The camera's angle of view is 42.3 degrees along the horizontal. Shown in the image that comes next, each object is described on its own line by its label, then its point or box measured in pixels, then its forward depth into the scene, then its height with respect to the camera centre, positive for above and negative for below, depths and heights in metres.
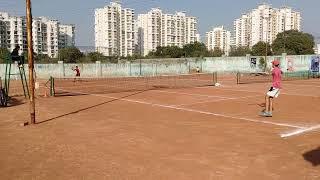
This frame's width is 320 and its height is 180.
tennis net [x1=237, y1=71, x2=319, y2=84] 40.35 -0.63
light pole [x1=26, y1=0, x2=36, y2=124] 11.31 +0.25
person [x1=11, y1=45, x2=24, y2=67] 17.15 +0.54
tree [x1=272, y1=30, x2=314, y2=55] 83.46 +5.16
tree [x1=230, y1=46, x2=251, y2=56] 83.61 +3.72
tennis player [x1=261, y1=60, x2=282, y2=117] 12.41 -0.58
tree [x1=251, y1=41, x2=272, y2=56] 78.44 +3.87
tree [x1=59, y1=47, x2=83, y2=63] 64.62 +2.22
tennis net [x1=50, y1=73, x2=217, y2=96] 23.75 -1.22
